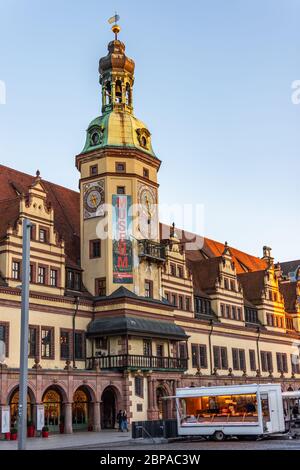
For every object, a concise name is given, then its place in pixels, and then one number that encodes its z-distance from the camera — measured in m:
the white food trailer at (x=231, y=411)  35.31
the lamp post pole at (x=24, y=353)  21.56
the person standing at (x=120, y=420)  44.48
